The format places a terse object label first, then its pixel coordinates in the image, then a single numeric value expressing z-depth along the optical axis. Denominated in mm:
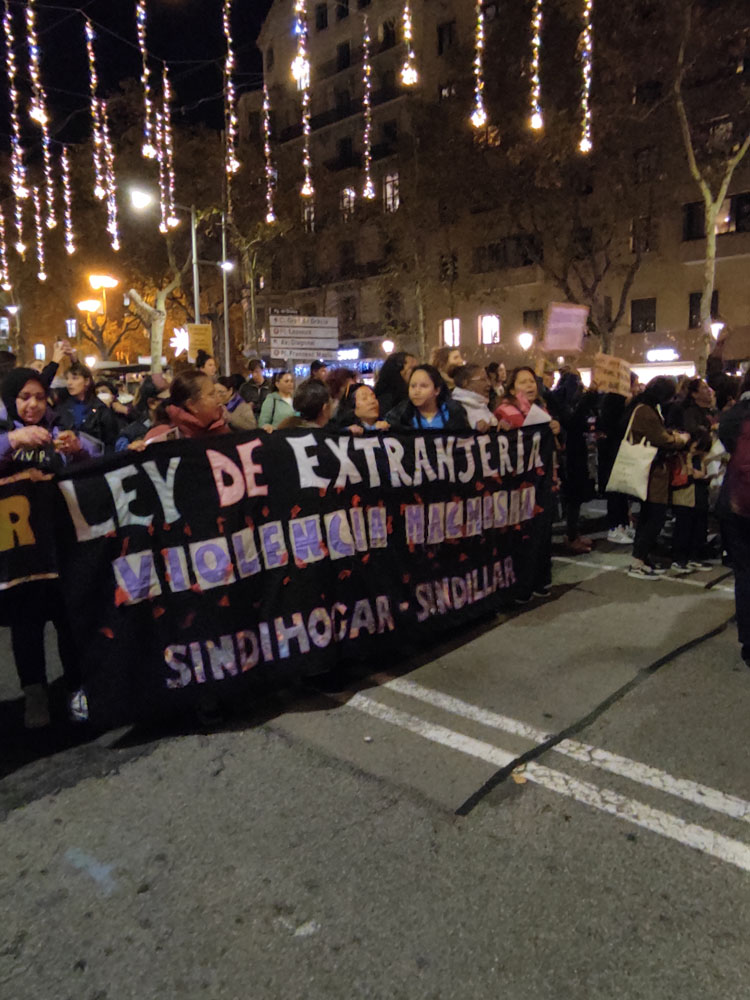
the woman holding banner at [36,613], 3791
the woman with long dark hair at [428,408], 5609
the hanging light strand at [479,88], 13961
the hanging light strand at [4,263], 34344
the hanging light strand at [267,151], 21344
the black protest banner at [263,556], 3750
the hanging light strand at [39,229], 32344
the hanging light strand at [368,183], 19438
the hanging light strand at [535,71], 15701
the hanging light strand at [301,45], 14498
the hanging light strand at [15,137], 16236
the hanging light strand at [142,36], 13367
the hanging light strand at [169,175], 26133
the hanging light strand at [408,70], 14422
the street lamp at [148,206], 24859
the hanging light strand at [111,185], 25594
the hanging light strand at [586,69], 17692
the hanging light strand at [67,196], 28311
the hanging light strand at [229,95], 14754
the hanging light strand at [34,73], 12977
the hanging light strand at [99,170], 27583
